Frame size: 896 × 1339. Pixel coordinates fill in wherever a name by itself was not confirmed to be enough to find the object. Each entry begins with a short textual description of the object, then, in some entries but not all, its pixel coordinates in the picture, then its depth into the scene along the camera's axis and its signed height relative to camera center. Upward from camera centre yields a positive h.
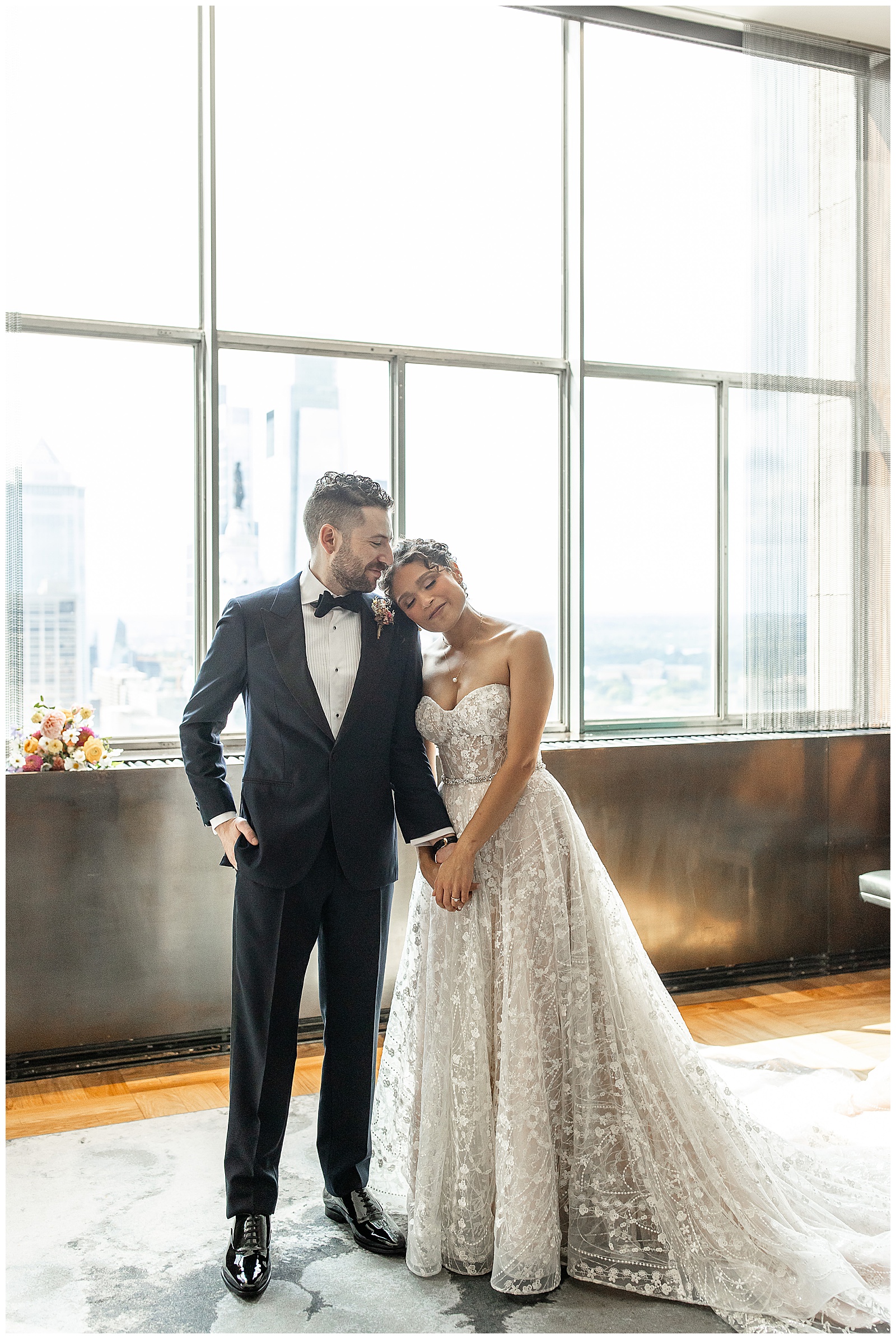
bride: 2.26 -0.92
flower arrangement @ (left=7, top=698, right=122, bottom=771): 3.77 -0.27
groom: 2.44 -0.33
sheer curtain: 5.07 +1.34
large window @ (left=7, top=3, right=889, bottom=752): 4.14 +1.42
